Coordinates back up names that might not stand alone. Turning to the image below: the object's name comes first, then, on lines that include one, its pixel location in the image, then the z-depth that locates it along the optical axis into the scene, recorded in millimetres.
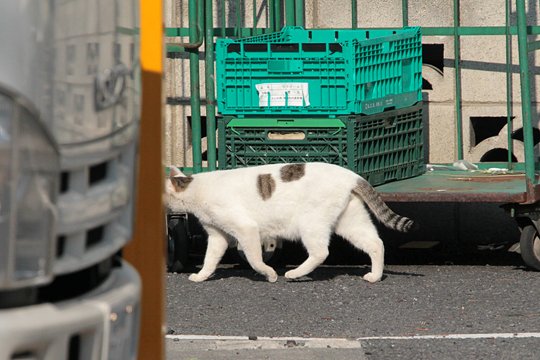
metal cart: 16453
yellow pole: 6066
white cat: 16094
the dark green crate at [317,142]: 16828
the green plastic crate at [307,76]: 16703
